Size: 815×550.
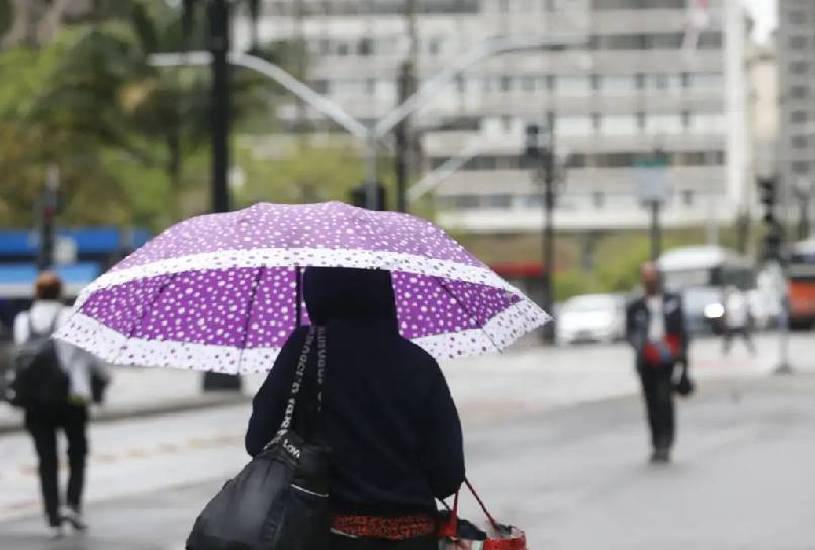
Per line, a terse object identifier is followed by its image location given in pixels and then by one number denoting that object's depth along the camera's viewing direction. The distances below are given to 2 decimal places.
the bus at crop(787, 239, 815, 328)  72.12
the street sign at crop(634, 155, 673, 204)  50.47
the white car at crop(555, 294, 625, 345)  70.12
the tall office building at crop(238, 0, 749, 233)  135.88
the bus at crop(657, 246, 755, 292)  78.44
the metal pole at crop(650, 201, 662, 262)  54.59
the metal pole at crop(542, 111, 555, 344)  67.50
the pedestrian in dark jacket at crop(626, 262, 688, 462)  19.12
